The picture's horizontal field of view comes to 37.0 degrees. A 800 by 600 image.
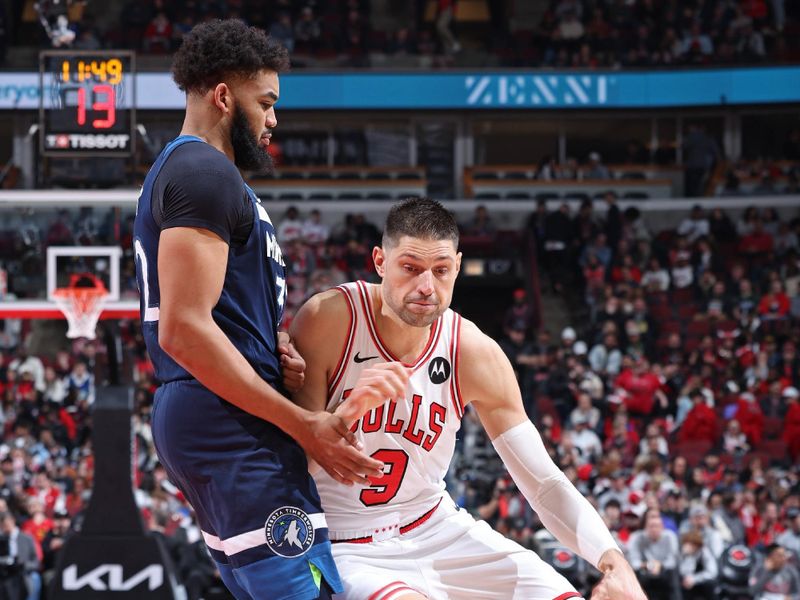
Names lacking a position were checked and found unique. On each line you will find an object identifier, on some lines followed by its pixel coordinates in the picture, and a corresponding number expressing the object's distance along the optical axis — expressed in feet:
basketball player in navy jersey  10.19
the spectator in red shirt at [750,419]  47.73
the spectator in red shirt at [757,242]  63.16
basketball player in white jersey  12.28
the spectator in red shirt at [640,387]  49.21
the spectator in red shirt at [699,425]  47.24
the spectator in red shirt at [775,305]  55.93
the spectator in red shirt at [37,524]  38.45
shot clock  32.55
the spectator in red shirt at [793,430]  47.39
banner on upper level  70.59
